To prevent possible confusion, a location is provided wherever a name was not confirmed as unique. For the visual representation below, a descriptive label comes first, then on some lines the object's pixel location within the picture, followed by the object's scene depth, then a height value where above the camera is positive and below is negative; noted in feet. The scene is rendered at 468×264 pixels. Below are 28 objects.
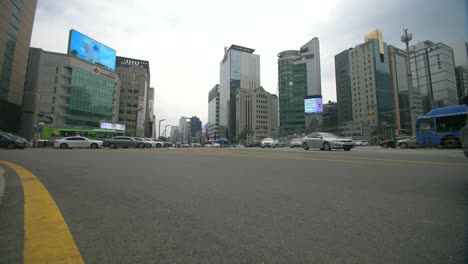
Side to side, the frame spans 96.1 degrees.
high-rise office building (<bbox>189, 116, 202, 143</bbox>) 603.67 +64.64
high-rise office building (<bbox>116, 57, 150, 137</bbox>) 270.05 +67.78
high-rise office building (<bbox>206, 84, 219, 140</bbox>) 521.24 +86.32
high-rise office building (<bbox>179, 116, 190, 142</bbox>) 594.98 +39.29
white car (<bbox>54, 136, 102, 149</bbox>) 68.95 +1.21
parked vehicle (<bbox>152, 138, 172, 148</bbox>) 100.63 +1.88
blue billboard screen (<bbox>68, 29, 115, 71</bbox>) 190.29 +94.96
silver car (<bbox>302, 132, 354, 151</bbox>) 45.09 +1.40
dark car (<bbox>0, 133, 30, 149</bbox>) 60.54 +1.24
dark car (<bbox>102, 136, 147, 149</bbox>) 76.59 +1.55
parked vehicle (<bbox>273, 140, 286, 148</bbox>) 121.84 +1.64
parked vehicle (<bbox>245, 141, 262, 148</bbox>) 144.95 +2.40
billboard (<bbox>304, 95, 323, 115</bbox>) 256.93 +53.19
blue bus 45.93 +5.13
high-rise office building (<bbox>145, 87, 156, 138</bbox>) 344.08 +46.40
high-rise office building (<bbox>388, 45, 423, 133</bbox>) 320.70 +102.99
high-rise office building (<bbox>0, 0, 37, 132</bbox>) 139.62 +65.07
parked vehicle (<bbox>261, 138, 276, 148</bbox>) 97.39 +2.11
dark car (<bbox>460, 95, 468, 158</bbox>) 11.83 +0.60
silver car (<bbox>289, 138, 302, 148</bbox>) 101.04 +2.28
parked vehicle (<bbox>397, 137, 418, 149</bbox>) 68.80 +1.83
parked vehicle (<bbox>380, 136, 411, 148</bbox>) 78.49 +1.73
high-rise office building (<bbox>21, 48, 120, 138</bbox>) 182.09 +51.46
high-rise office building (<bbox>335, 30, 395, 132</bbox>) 313.94 +109.09
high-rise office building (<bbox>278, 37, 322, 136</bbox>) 372.79 +115.41
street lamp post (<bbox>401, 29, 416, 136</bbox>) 77.55 +30.17
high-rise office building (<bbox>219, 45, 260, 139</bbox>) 466.70 +159.86
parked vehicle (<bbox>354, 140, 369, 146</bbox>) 142.61 +3.49
